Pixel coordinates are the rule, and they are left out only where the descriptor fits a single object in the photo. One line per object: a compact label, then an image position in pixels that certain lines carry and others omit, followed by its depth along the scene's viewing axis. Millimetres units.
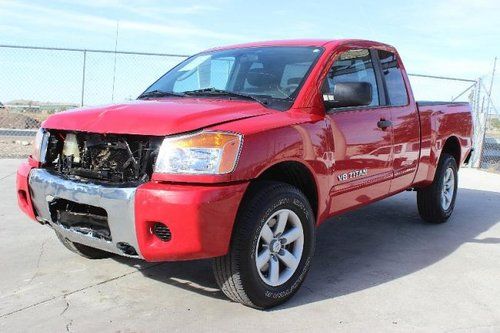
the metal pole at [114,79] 9571
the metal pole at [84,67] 10227
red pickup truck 2900
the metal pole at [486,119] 11570
